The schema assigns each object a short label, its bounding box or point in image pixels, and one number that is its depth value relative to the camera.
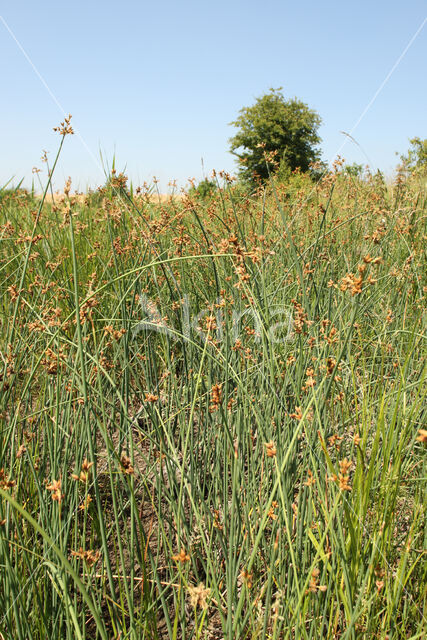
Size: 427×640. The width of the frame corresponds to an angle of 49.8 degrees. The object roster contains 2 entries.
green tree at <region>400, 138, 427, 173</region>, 19.34
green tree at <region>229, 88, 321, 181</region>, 25.80
